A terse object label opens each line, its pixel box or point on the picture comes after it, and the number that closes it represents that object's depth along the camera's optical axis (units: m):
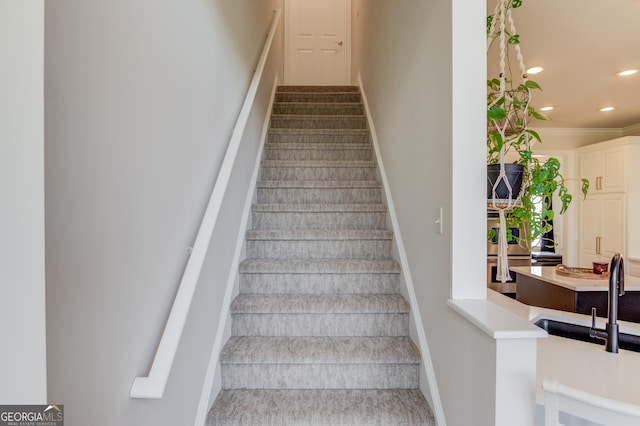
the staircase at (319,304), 1.59
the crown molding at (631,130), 4.70
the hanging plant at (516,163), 1.24
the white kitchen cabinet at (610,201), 4.16
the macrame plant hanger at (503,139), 1.23
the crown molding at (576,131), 5.04
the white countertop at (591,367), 1.04
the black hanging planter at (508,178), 1.23
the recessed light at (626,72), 3.06
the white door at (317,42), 4.95
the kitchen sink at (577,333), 1.42
